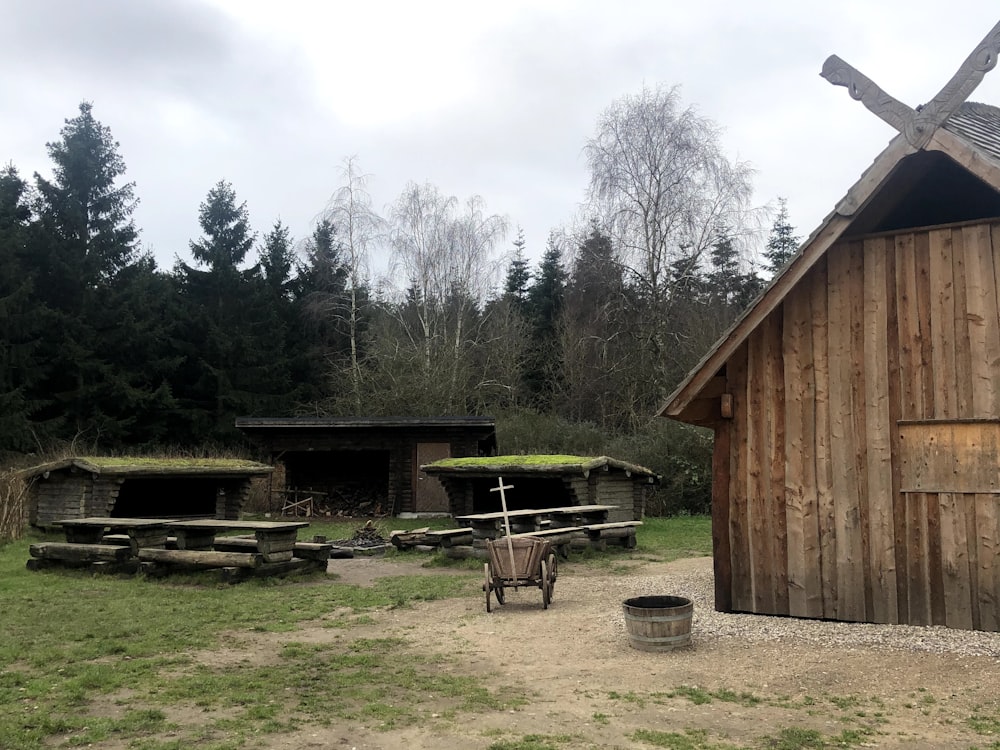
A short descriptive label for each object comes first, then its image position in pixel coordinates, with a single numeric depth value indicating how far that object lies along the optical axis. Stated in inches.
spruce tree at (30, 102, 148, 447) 1163.3
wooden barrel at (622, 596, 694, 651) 283.1
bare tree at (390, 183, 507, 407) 1248.8
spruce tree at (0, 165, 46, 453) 1054.3
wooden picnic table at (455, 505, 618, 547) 572.1
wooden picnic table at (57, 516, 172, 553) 503.2
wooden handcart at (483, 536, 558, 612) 389.4
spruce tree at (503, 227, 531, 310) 1764.3
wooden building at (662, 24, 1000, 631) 286.2
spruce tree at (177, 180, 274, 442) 1374.3
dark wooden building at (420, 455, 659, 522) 721.6
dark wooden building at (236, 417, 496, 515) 928.3
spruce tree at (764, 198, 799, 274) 1606.8
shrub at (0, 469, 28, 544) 701.9
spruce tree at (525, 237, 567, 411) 1445.6
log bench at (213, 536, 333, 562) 504.4
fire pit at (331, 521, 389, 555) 641.0
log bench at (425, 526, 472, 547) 574.6
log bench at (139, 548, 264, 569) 463.8
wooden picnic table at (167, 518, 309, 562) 477.1
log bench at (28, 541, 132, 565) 494.3
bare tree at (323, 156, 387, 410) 1228.5
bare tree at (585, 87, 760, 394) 1040.8
